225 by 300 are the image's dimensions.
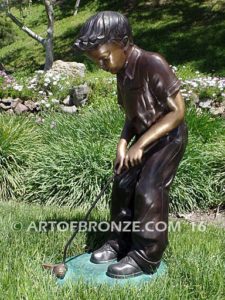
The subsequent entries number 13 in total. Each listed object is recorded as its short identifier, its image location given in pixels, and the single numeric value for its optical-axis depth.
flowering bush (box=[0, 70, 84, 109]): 8.47
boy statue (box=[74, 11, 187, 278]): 3.11
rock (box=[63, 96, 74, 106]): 8.38
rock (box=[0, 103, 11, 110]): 8.59
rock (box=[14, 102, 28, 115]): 8.37
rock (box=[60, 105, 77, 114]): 8.04
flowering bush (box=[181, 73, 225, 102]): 7.66
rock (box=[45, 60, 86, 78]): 10.12
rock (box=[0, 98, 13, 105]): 8.66
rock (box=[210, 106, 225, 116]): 7.51
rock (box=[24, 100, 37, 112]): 8.41
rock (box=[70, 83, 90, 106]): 8.27
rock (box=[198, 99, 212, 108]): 7.62
